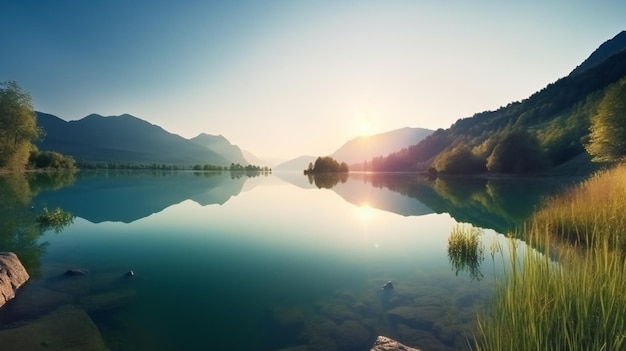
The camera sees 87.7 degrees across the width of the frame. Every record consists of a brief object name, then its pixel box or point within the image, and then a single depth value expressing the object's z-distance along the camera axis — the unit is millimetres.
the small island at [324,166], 176250
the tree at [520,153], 89562
